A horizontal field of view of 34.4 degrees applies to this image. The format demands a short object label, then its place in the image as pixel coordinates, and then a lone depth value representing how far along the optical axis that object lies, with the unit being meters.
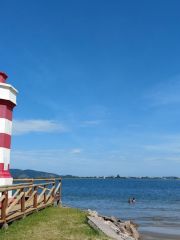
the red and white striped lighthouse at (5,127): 10.73
